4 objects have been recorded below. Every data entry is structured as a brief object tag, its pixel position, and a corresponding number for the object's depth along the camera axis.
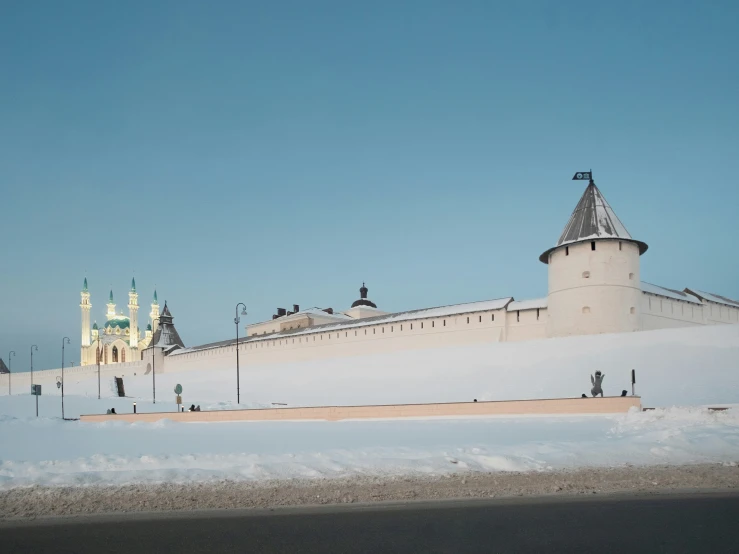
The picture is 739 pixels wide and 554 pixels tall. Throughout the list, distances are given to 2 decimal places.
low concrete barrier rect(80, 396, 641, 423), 17.42
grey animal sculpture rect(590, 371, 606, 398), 19.62
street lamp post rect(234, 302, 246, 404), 36.41
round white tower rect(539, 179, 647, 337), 33.22
